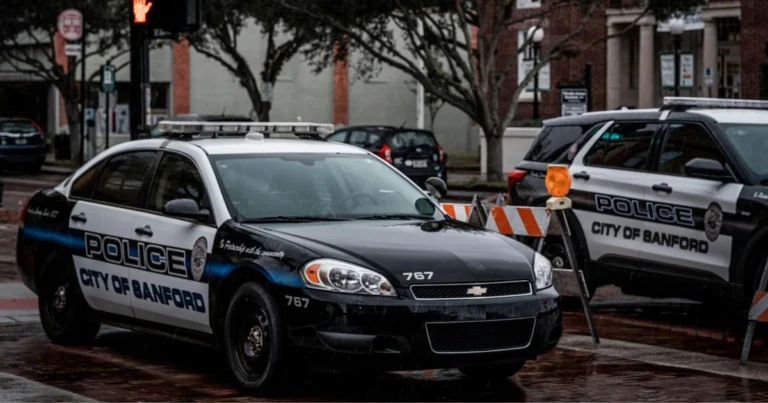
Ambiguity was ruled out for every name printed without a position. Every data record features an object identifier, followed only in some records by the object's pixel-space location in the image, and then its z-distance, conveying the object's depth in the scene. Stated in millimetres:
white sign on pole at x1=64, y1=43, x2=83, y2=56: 41616
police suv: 11430
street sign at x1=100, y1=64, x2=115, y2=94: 42381
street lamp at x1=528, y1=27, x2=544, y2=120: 37875
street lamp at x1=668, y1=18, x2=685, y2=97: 39406
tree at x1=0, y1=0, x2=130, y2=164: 49656
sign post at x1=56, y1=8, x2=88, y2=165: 41750
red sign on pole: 42406
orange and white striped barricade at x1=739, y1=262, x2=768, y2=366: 9750
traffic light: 15031
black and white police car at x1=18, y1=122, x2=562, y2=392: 7980
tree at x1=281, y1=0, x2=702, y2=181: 36094
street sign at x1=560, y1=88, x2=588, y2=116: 35312
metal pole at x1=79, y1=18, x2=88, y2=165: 46719
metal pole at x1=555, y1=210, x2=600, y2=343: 10883
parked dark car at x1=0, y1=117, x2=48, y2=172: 43812
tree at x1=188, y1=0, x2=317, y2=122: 43828
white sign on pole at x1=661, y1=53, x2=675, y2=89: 41250
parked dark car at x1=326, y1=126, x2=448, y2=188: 33438
